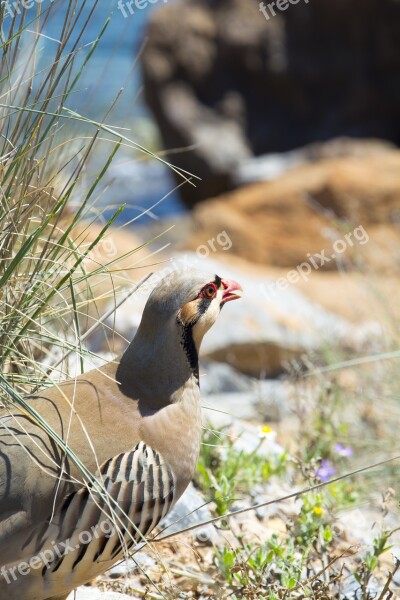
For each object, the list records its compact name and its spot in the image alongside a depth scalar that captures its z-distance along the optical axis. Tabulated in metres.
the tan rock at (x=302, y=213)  20.69
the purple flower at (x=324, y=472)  7.39
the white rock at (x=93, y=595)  6.05
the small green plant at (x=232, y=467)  7.66
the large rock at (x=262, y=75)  29.61
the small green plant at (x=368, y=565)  5.95
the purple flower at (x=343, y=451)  8.16
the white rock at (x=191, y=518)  7.27
